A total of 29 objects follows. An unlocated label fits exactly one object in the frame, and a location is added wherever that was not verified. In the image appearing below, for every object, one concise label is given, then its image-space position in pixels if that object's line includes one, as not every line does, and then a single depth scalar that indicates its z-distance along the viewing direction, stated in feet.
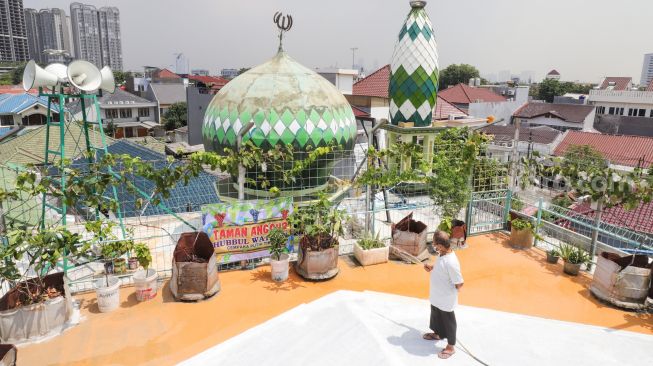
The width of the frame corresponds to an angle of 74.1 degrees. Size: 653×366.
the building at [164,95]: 189.30
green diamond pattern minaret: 47.75
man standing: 16.70
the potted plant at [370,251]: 29.04
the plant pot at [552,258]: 29.76
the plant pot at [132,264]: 31.43
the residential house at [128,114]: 163.53
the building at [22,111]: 126.93
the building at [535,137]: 98.02
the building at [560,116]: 143.43
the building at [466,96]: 164.55
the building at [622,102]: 140.46
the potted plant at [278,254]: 26.21
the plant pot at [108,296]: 22.56
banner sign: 26.78
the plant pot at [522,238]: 32.12
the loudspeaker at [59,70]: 26.73
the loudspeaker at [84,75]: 25.90
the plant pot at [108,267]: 29.53
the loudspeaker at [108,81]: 29.66
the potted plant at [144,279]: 23.63
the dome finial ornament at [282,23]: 36.22
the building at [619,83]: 208.59
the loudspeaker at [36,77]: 25.34
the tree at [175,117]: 175.73
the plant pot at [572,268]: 27.71
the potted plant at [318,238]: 26.48
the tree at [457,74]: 254.47
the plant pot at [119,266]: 28.93
